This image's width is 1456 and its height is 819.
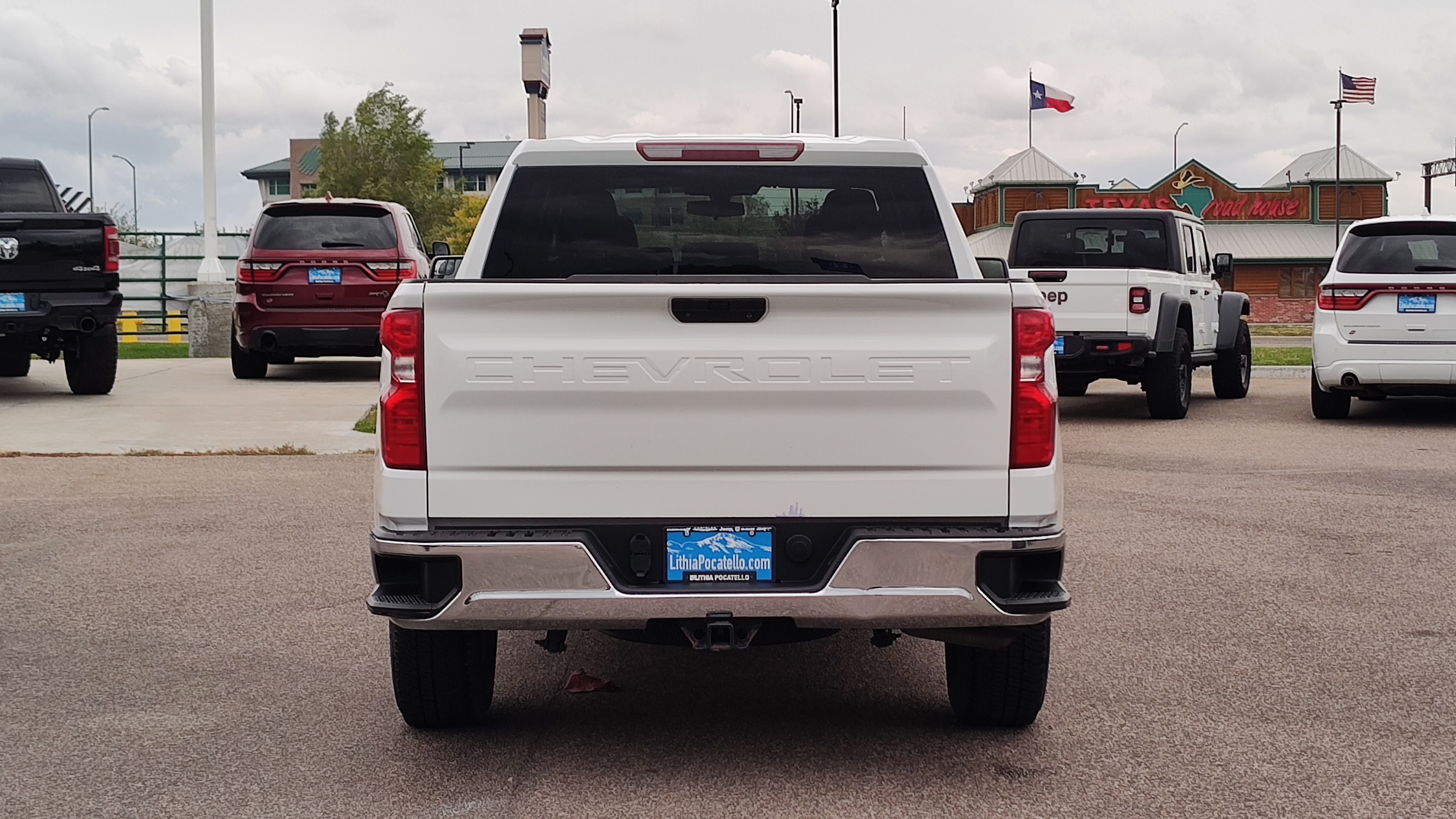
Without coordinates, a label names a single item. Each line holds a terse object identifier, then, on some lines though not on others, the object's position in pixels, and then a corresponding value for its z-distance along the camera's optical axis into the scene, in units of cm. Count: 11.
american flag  5278
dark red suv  1673
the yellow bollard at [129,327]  3189
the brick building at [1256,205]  5450
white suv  1369
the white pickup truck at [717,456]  427
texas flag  5472
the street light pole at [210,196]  2439
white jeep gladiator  1459
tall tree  6419
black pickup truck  1380
